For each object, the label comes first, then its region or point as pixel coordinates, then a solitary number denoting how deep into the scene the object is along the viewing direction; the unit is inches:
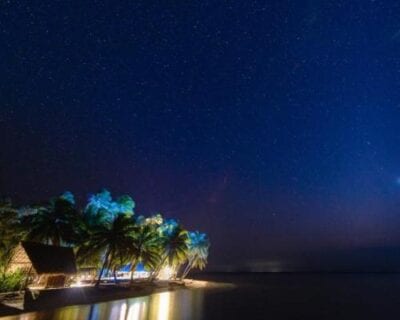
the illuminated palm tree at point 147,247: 1948.3
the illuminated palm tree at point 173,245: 2438.5
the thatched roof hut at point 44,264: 1296.8
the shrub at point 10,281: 1147.6
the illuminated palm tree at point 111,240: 1644.9
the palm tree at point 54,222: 1473.9
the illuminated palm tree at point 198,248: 3213.6
